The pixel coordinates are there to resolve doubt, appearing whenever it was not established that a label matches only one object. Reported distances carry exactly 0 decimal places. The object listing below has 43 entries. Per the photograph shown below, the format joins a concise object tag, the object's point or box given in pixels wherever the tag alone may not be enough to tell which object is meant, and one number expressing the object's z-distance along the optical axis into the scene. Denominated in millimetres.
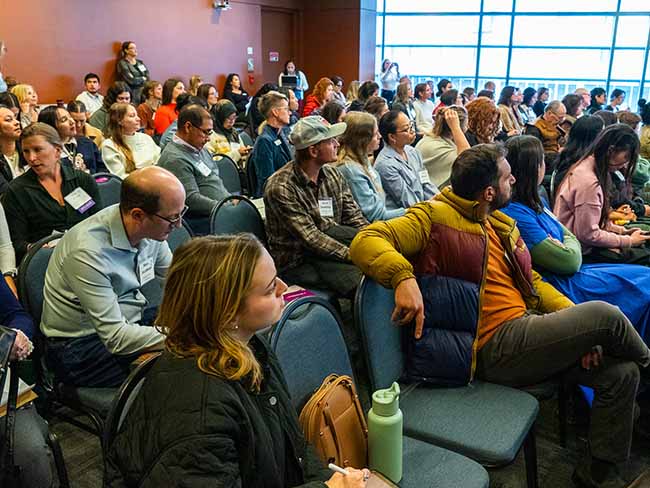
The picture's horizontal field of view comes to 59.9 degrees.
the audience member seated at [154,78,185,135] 6602
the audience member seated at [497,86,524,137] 6922
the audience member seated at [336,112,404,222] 3242
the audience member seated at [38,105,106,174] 3996
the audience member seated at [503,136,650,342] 2309
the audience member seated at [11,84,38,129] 5424
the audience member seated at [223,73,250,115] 9297
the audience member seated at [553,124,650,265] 2795
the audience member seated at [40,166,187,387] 1781
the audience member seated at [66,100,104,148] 5197
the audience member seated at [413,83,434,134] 8445
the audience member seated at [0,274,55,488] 1521
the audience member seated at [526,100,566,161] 5824
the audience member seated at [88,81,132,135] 6348
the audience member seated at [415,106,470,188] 4078
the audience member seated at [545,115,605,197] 3576
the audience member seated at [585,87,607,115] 8742
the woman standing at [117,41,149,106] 8367
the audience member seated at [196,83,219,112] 7191
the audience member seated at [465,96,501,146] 4383
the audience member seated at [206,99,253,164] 5219
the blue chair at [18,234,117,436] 1848
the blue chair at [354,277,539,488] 1603
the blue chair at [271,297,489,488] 1422
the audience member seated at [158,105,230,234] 3520
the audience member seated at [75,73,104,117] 7762
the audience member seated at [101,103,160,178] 4227
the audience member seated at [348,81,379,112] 7600
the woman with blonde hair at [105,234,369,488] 976
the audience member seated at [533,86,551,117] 9158
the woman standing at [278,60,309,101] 10680
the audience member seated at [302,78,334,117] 7477
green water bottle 1364
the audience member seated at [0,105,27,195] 3402
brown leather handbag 1340
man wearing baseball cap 2691
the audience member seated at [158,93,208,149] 4968
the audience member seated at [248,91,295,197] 4184
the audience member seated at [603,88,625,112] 9211
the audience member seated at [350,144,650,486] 1829
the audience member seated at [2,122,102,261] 2678
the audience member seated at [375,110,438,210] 3547
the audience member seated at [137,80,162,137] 7316
